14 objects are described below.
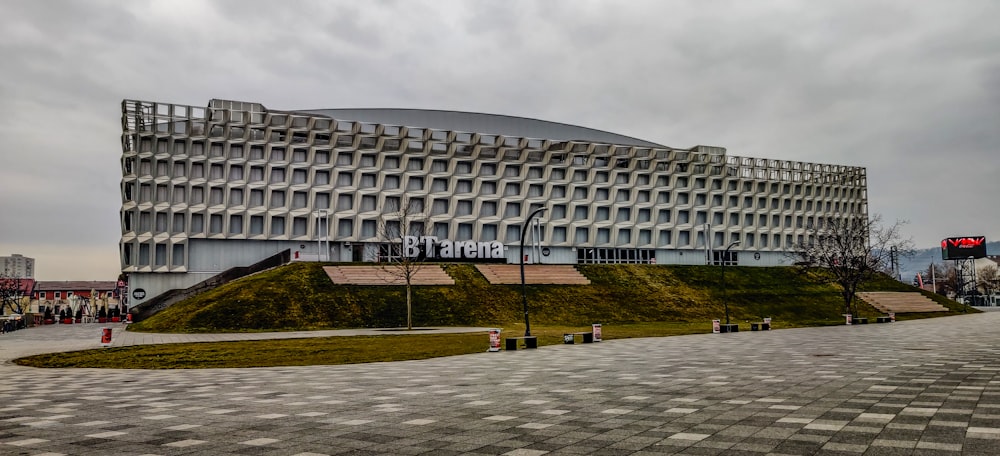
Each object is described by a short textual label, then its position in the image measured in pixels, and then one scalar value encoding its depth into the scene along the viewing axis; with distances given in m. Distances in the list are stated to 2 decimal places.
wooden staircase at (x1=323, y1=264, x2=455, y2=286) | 62.34
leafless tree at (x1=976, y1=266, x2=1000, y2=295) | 149.12
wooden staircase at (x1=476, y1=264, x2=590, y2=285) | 69.31
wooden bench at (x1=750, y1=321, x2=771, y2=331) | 48.50
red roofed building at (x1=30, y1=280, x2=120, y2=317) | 140.94
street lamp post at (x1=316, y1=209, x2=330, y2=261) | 76.34
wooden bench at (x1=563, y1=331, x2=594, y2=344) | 34.78
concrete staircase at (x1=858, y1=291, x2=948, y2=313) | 77.54
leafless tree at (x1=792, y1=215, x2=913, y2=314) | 61.50
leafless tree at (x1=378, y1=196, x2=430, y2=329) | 76.75
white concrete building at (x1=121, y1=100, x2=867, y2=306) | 74.50
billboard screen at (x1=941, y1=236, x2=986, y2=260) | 115.50
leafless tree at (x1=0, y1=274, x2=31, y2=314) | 84.81
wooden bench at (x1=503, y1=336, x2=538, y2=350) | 31.59
